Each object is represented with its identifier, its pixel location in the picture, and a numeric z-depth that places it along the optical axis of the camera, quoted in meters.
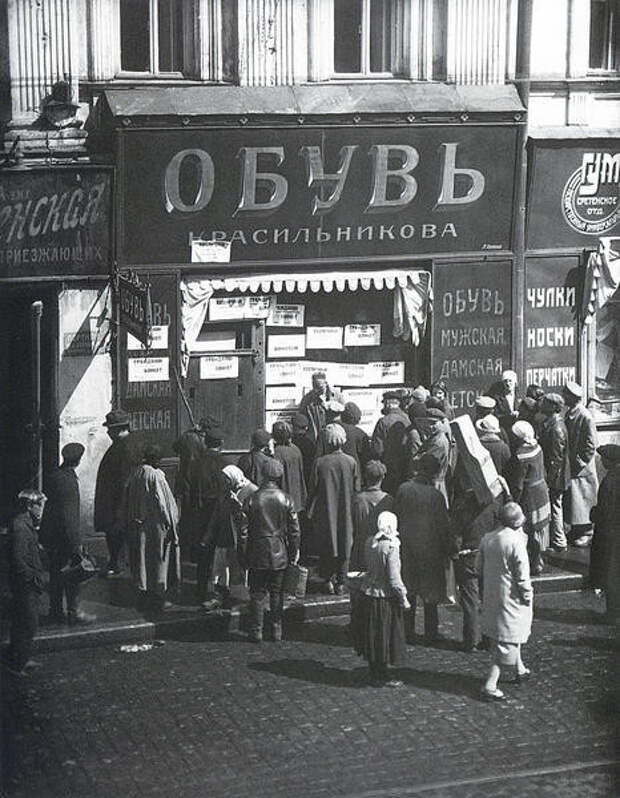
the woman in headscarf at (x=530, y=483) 13.90
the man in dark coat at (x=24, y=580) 11.50
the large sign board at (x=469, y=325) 17.27
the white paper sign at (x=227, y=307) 16.48
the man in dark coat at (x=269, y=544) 12.29
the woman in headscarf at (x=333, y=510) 13.59
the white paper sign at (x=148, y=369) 15.99
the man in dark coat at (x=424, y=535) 12.22
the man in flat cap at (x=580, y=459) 15.09
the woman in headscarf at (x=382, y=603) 11.30
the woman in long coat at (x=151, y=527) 12.81
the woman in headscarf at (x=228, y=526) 12.77
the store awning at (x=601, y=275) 17.75
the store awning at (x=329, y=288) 16.25
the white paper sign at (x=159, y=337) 16.06
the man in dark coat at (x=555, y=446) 14.82
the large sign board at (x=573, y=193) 17.23
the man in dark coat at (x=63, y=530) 12.54
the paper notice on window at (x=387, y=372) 17.42
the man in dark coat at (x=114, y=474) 13.88
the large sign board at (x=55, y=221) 15.16
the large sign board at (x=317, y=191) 15.72
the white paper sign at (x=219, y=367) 16.53
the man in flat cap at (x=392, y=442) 14.78
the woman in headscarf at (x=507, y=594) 11.18
